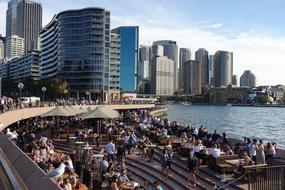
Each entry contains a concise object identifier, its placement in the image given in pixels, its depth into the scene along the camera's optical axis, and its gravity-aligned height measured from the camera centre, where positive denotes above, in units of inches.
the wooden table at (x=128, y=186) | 428.3 -139.8
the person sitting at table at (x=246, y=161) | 473.5 -111.5
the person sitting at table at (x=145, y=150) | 626.1 -123.3
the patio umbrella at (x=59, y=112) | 868.5 -57.2
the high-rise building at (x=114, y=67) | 4670.8 +437.4
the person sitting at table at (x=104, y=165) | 496.5 -126.1
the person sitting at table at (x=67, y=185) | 337.3 -110.4
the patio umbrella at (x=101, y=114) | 799.1 -57.1
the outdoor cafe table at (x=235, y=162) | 482.8 -116.0
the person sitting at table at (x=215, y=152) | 505.1 -103.0
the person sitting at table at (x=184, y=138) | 667.1 -104.1
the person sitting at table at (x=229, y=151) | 536.6 -108.3
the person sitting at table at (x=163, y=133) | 712.3 -98.5
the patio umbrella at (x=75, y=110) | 946.7 -58.1
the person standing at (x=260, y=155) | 476.8 -101.7
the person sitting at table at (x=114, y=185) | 395.1 -128.3
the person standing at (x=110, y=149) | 600.4 -117.5
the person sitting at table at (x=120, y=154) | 609.9 -128.9
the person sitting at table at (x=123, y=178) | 449.3 -134.4
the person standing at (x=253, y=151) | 518.6 -104.7
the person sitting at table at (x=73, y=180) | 393.7 -120.1
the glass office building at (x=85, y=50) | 4373.5 +676.5
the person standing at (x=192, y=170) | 461.4 -123.2
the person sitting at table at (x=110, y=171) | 469.5 -130.8
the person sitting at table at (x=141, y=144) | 656.7 -117.4
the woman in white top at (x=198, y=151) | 538.8 -107.8
